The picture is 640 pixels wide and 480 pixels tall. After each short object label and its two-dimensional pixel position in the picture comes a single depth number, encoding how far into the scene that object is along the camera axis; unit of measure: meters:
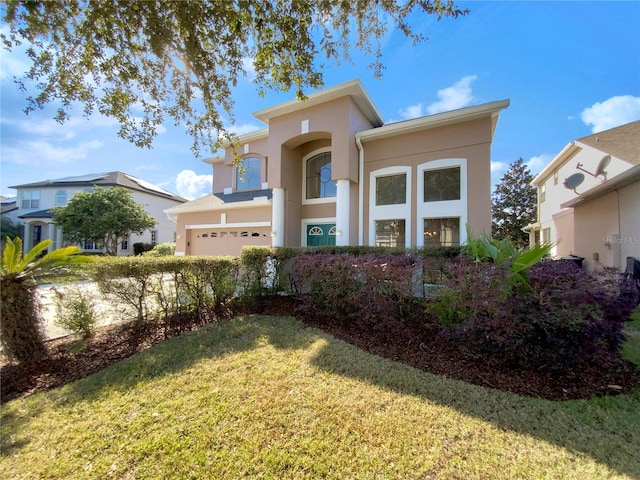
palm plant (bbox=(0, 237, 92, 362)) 3.84
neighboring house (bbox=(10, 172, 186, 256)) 25.61
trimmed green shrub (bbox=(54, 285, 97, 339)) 4.69
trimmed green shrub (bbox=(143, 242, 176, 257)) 19.27
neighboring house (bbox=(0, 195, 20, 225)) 26.49
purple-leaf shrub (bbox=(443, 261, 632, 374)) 3.59
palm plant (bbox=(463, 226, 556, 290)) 4.03
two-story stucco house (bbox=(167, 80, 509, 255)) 9.17
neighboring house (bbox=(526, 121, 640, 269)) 8.18
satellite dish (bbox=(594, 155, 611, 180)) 11.07
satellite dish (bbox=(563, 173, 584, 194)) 12.16
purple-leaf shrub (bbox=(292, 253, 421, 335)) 4.98
